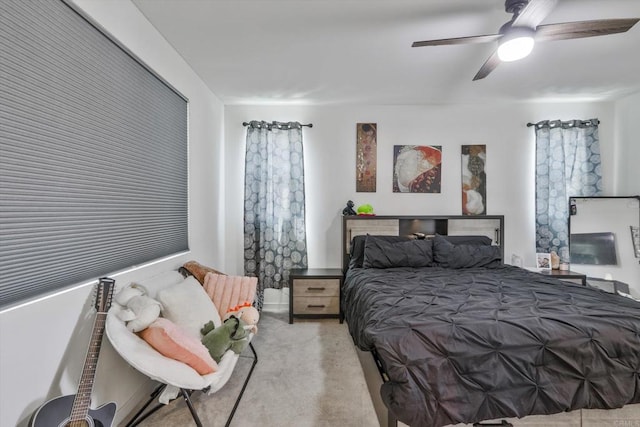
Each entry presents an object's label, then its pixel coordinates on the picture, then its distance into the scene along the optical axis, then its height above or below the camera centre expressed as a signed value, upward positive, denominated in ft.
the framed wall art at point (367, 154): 12.71 +2.28
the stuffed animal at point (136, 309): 5.14 -1.79
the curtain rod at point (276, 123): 12.35 +3.50
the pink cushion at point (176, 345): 5.04 -2.35
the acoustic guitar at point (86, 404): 4.00 -2.72
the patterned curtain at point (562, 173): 12.07 +1.45
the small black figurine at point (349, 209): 12.32 -0.06
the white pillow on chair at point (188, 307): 6.22 -2.16
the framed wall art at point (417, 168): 12.69 +1.71
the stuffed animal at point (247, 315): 7.16 -2.62
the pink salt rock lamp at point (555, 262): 11.85 -2.10
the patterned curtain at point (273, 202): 12.29 +0.24
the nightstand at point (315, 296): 11.19 -3.29
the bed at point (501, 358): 4.63 -2.42
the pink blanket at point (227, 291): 7.82 -2.20
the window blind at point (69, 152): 3.96 +0.92
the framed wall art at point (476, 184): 12.66 +1.04
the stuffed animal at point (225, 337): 6.03 -2.70
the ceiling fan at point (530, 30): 5.25 +3.40
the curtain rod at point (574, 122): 12.05 +3.49
